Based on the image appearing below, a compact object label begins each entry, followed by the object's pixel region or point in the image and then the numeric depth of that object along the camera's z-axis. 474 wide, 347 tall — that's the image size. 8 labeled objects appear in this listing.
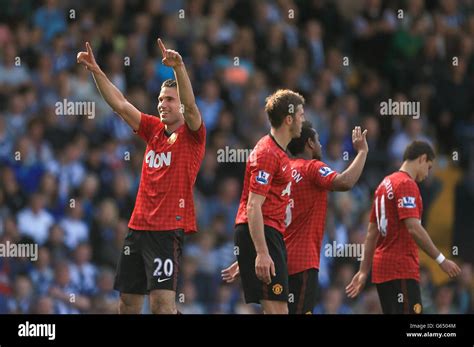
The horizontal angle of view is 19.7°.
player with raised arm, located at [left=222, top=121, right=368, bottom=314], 10.40
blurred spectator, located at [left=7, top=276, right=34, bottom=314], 13.32
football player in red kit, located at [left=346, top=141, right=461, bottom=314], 10.90
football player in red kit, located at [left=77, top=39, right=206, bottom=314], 9.96
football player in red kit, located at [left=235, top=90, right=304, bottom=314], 9.96
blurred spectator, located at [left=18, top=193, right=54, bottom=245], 14.02
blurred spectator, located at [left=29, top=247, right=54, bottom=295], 13.59
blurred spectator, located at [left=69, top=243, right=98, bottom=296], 13.66
